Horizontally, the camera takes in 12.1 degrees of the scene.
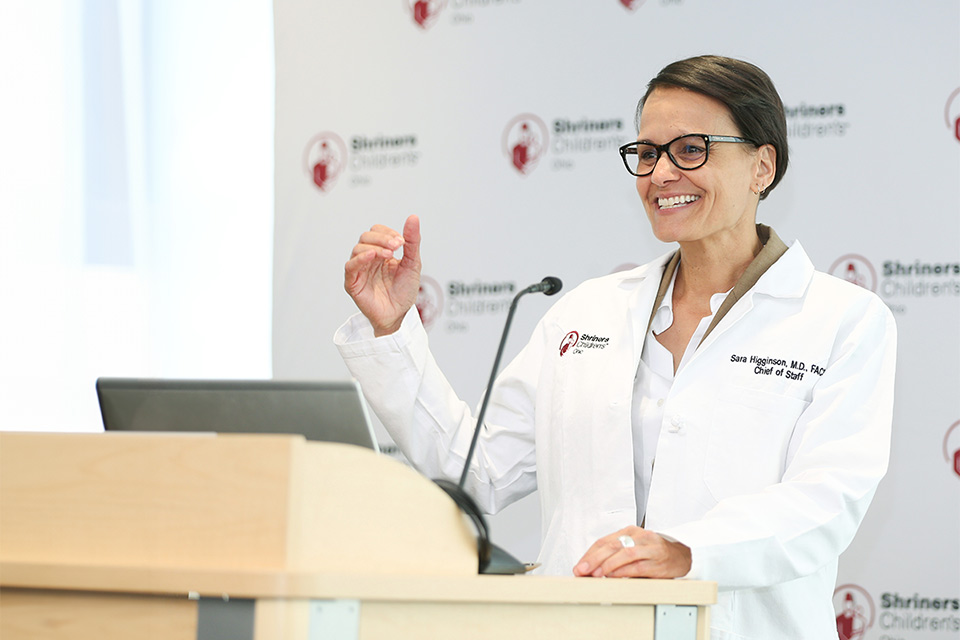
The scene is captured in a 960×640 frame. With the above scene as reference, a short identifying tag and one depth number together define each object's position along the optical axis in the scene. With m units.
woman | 5.07
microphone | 4.98
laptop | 4.76
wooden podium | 4.46
